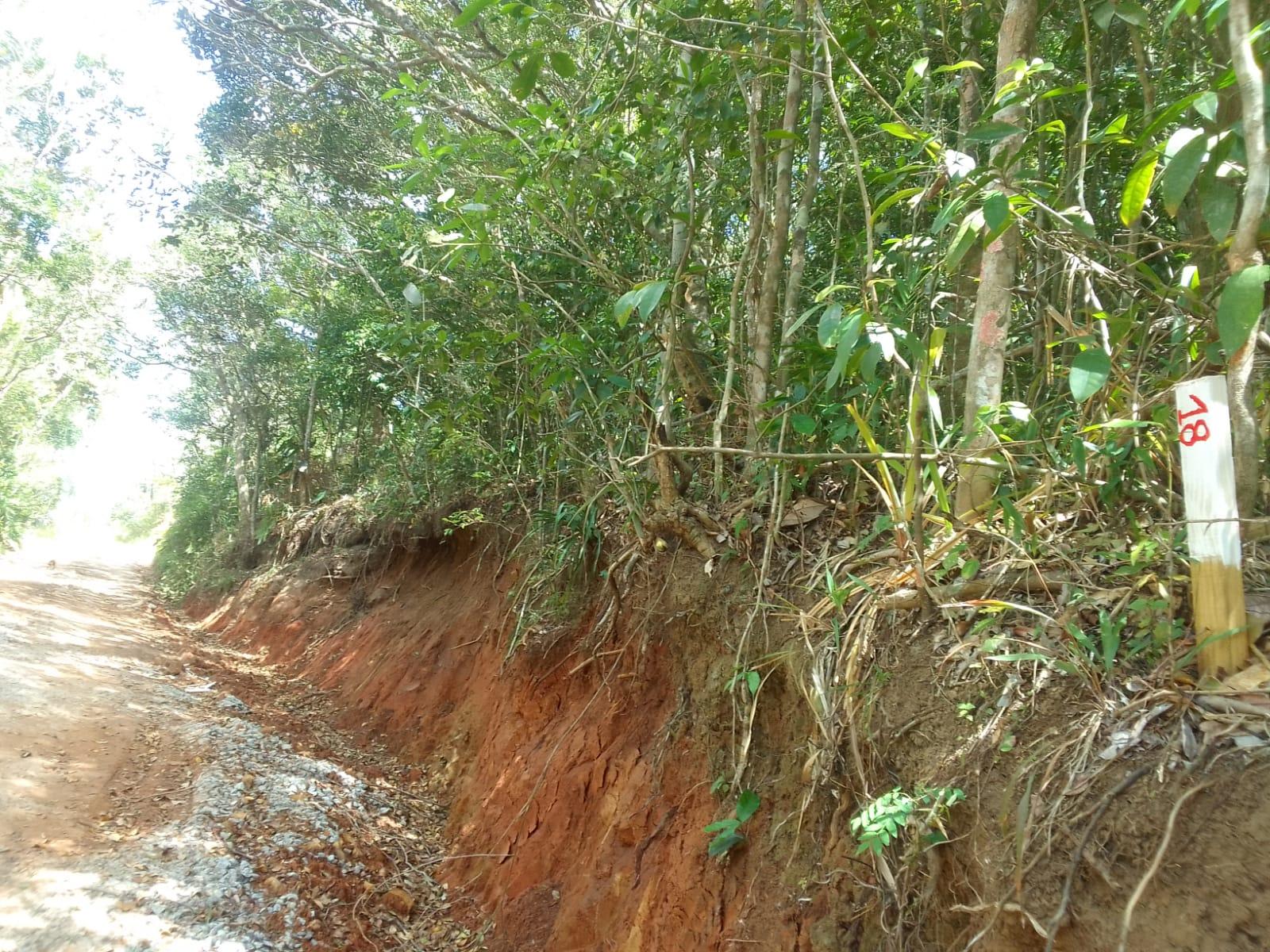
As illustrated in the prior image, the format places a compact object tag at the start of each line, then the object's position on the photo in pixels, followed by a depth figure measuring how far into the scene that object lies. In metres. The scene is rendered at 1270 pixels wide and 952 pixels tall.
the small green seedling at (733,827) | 3.34
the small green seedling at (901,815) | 2.32
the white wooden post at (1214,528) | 1.93
